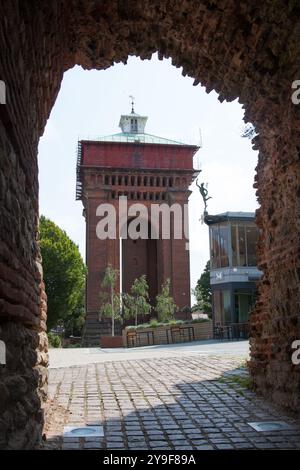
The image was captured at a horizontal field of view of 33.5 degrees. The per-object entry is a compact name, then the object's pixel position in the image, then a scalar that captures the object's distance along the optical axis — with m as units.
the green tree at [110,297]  34.31
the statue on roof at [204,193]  28.15
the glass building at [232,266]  27.06
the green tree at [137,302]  34.94
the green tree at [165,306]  35.16
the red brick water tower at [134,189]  38.94
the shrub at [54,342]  31.97
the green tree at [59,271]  40.25
